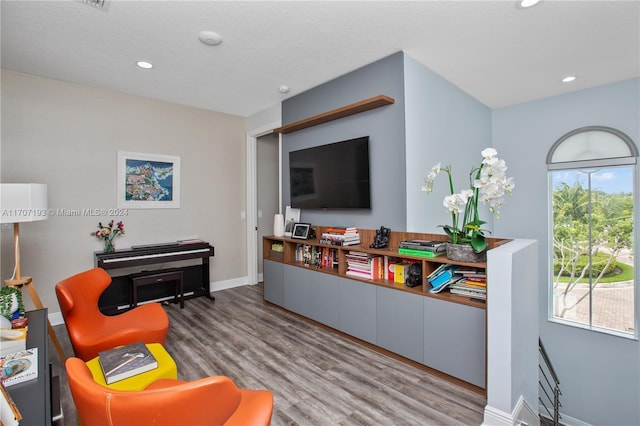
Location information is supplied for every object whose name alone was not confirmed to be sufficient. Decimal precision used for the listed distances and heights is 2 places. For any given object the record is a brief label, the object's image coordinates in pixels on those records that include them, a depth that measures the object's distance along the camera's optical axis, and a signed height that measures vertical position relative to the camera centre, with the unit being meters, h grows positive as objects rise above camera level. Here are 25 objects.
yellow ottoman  1.58 -0.89
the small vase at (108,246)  3.75 -0.42
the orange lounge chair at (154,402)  0.92 -0.59
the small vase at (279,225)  4.03 -0.19
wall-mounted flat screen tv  3.26 +0.39
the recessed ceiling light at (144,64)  3.14 +1.50
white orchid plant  2.08 +0.09
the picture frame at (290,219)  4.06 -0.12
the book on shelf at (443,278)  2.41 -0.54
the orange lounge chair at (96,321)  2.21 -0.89
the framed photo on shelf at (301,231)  3.72 -0.25
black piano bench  3.71 -0.84
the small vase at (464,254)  2.22 -0.32
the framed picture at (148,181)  3.98 +0.40
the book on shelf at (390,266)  2.82 -0.52
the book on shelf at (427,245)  2.46 -0.29
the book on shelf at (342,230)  3.28 -0.21
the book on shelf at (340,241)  3.16 -0.33
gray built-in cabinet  2.21 -0.88
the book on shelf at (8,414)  0.92 -0.61
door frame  5.06 +0.01
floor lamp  2.41 +0.03
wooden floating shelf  2.94 +1.03
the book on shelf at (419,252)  2.45 -0.35
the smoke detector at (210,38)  2.60 +1.48
